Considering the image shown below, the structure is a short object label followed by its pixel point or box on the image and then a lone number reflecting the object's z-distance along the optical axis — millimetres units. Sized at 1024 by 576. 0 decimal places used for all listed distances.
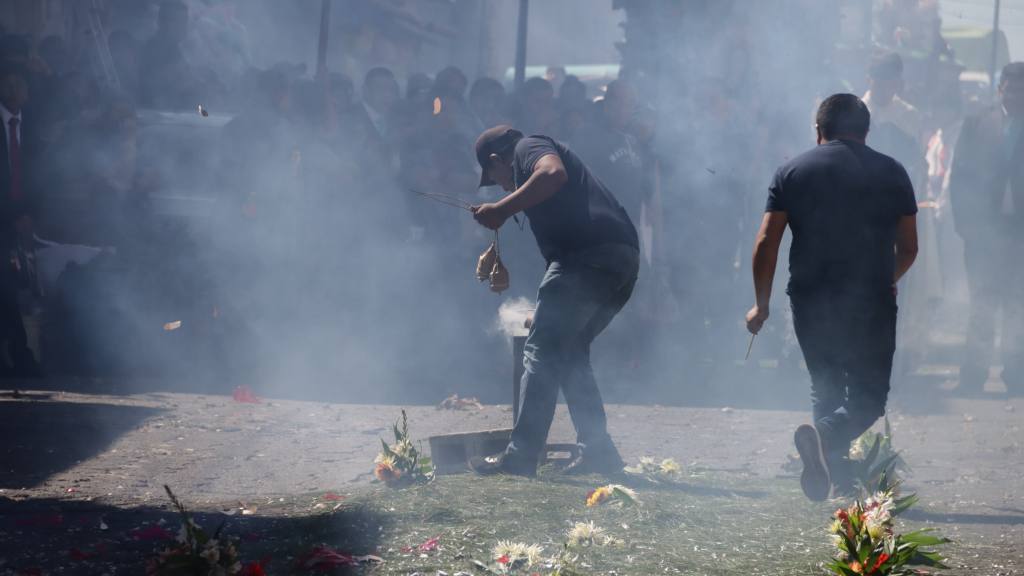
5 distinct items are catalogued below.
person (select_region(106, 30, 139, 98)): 26344
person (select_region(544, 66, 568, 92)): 38781
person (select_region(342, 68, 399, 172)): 21266
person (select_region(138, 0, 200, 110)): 24891
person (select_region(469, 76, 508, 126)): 22797
